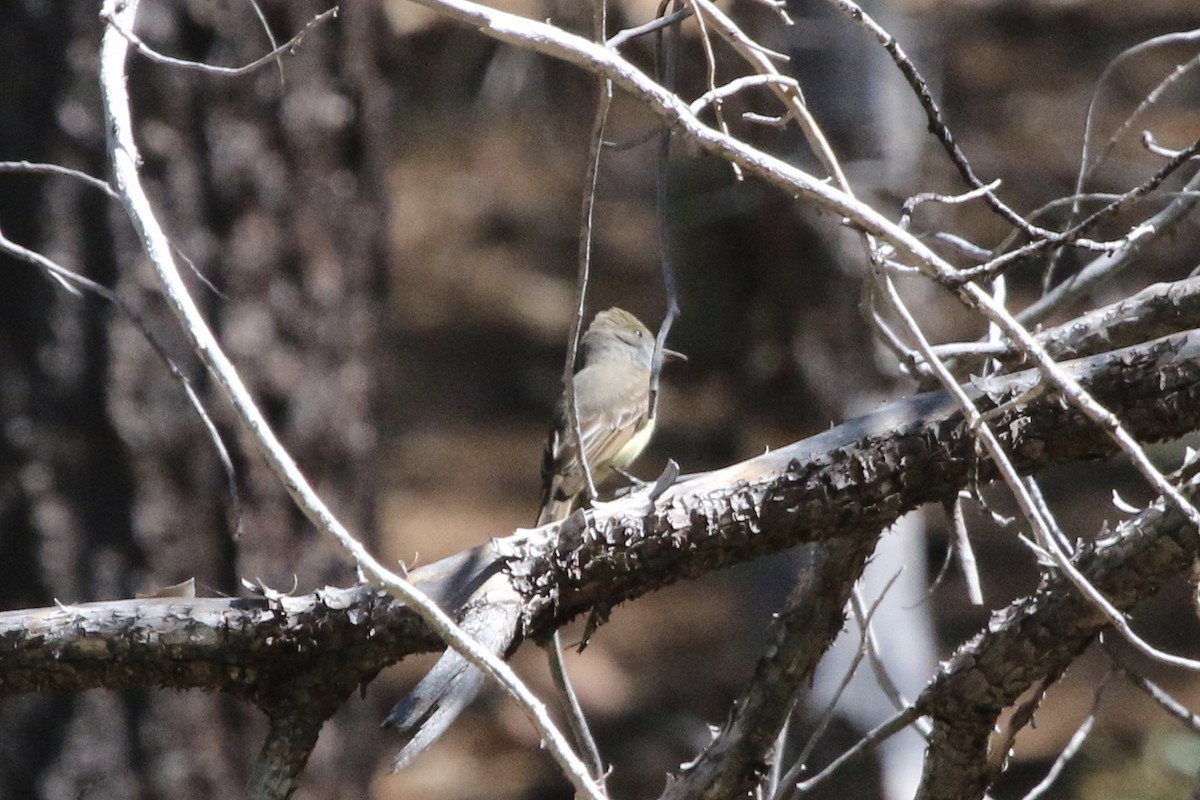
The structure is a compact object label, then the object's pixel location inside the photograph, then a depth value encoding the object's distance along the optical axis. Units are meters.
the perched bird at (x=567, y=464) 4.46
